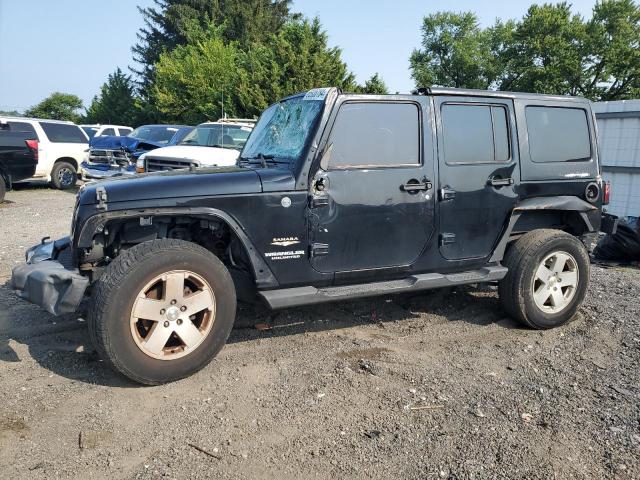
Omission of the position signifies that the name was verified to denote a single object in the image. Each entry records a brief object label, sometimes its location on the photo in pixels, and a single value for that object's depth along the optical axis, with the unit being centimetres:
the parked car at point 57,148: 1466
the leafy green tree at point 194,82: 3062
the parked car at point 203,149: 931
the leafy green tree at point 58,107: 5672
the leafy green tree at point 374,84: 2248
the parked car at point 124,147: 1168
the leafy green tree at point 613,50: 4716
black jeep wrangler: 346
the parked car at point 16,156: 1213
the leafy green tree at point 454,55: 5838
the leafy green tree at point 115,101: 4288
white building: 1007
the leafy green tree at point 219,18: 4519
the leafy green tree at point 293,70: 2336
